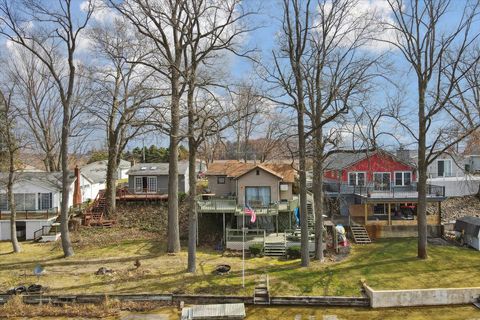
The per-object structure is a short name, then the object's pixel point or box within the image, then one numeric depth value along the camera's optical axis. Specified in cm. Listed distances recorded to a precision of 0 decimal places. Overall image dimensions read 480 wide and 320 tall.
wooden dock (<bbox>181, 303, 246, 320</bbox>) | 1550
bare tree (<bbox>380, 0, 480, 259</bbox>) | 2070
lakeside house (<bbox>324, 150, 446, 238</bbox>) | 2753
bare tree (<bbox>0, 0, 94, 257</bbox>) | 2188
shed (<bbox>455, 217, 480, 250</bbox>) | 2388
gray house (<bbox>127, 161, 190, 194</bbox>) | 3475
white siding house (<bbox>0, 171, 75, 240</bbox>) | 3012
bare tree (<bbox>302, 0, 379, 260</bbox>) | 1920
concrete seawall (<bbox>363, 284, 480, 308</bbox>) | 1669
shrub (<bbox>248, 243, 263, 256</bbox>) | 2311
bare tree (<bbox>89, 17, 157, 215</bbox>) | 2770
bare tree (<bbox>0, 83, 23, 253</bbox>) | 2405
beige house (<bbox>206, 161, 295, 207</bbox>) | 2794
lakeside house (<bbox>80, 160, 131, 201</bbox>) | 3869
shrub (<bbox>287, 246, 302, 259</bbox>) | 2261
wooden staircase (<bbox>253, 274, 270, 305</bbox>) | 1702
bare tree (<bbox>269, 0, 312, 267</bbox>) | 2012
